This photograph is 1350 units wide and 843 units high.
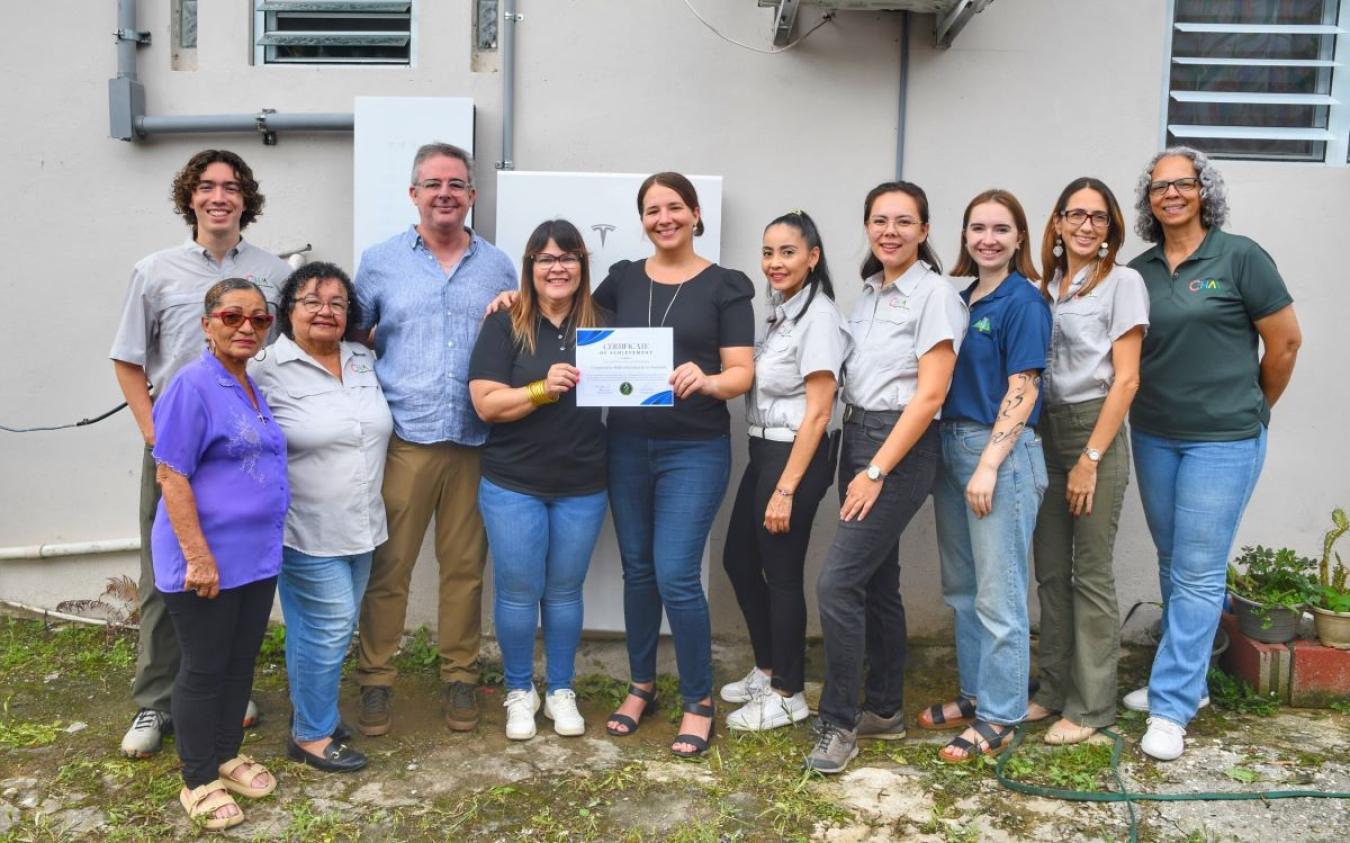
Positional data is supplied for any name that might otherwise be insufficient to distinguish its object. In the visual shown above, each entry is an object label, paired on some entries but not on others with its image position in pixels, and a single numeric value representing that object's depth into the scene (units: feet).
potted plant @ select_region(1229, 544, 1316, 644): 13.10
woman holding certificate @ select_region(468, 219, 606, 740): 11.26
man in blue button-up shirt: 11.79
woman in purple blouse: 9.39
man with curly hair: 11.34
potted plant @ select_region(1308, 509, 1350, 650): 13.00
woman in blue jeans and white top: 10.66
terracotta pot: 12.97
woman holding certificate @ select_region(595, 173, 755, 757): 11.29
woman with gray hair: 11.26
